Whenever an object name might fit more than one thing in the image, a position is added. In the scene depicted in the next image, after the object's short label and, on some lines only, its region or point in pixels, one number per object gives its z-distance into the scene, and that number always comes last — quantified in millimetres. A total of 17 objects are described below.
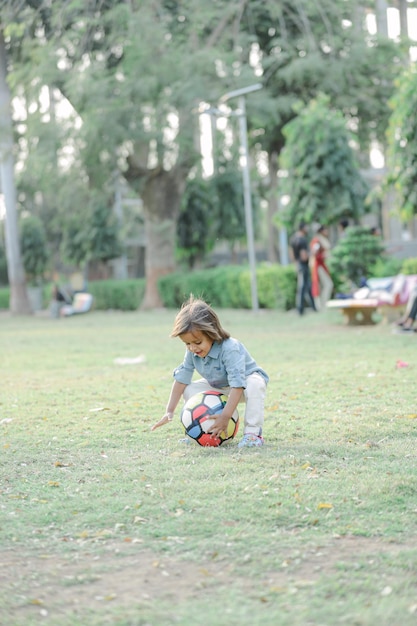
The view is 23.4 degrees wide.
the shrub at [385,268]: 22375
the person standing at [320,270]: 20550
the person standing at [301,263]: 20984
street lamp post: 24109
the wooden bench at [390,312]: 17719
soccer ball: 6465
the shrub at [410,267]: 20281
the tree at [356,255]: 21589
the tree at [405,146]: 17047
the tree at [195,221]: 39375
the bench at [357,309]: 17578
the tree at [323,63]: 27781
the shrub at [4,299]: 49188
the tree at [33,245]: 49031
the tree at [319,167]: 24859
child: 6262
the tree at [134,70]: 26000
